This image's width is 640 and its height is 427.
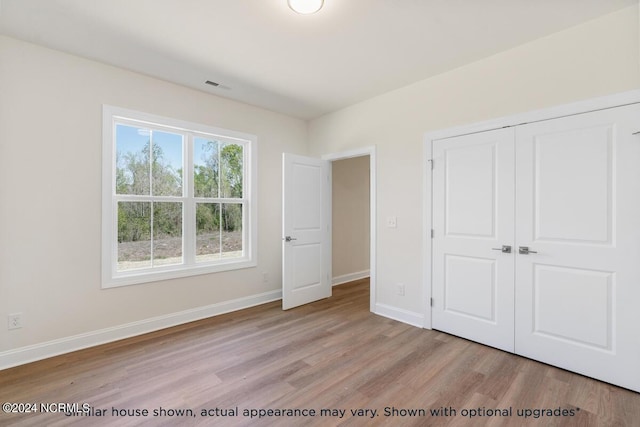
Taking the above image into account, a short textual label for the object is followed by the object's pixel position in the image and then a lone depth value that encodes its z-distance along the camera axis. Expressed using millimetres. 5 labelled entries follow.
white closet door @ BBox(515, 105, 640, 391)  2049
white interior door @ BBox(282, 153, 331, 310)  3771
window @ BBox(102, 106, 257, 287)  2959
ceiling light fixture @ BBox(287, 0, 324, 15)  1979
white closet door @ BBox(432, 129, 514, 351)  2613
